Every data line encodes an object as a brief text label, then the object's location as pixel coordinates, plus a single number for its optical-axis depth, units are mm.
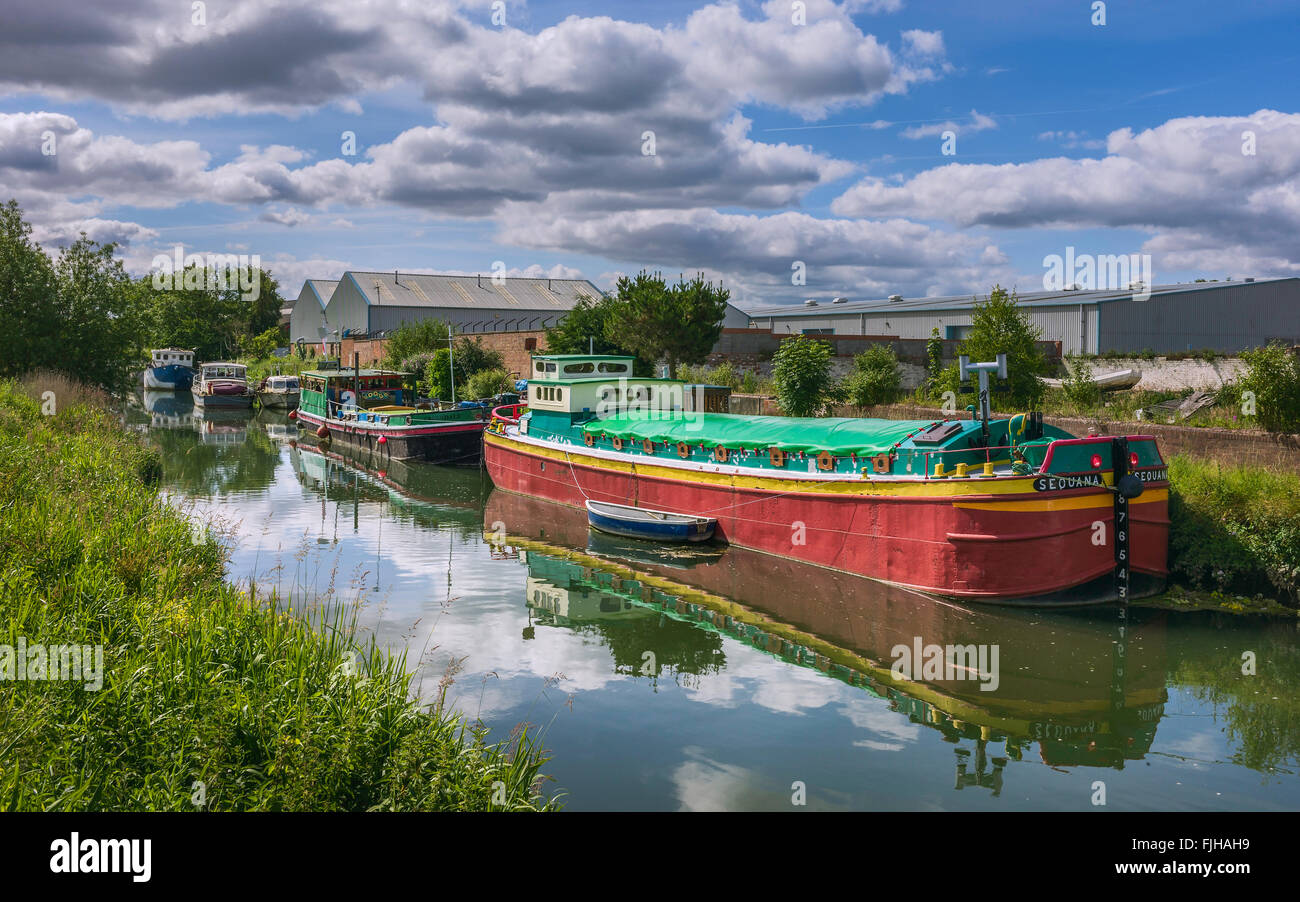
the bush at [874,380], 29000
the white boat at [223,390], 58000
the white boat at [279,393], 59625
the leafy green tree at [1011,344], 24719
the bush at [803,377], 28859
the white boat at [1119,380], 25609
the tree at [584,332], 42594
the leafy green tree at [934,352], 34003
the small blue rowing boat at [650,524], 20406
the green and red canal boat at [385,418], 34781
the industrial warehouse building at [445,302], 69125
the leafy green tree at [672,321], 36250
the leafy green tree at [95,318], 34312
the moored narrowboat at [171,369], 73625
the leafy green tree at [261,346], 93188
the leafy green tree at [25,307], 32688
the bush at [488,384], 44844
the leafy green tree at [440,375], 48250
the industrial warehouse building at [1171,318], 35062
